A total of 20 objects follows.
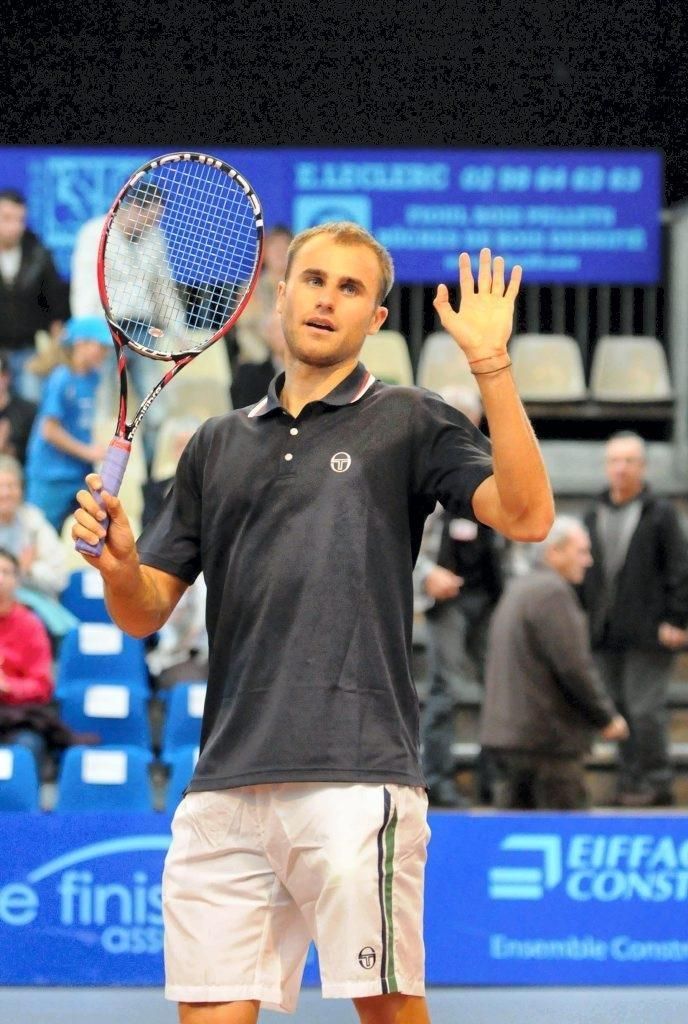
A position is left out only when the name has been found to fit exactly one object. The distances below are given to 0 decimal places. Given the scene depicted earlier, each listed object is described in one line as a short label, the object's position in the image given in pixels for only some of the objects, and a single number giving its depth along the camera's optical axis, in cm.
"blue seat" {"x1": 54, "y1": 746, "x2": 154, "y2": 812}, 1246
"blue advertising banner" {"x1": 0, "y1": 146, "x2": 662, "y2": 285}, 1848
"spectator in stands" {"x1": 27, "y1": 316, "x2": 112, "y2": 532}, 1622
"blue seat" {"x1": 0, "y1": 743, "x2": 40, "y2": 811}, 1212
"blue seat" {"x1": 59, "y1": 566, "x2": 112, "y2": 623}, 1535
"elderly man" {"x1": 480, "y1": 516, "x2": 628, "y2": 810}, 1327
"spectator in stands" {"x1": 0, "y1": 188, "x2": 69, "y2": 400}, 1772
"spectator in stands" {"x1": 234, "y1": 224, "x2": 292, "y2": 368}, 1769
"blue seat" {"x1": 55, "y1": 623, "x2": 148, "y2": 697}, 1425
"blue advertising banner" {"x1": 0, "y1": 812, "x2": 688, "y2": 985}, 1168
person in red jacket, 1320
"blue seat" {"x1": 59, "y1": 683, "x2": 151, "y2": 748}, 1361
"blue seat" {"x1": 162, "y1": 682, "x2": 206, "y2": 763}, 1345
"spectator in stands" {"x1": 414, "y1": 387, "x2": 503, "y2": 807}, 1425
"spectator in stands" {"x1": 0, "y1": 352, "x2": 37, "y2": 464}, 1683
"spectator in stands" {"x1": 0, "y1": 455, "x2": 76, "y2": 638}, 1480
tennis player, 571
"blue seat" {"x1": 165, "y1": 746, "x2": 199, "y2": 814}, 1233
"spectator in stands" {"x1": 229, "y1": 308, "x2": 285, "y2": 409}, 1717
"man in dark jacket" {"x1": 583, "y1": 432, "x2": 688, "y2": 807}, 1477
